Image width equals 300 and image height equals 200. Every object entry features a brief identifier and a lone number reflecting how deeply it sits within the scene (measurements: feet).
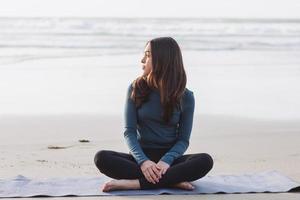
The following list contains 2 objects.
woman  14.90
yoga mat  14.76
